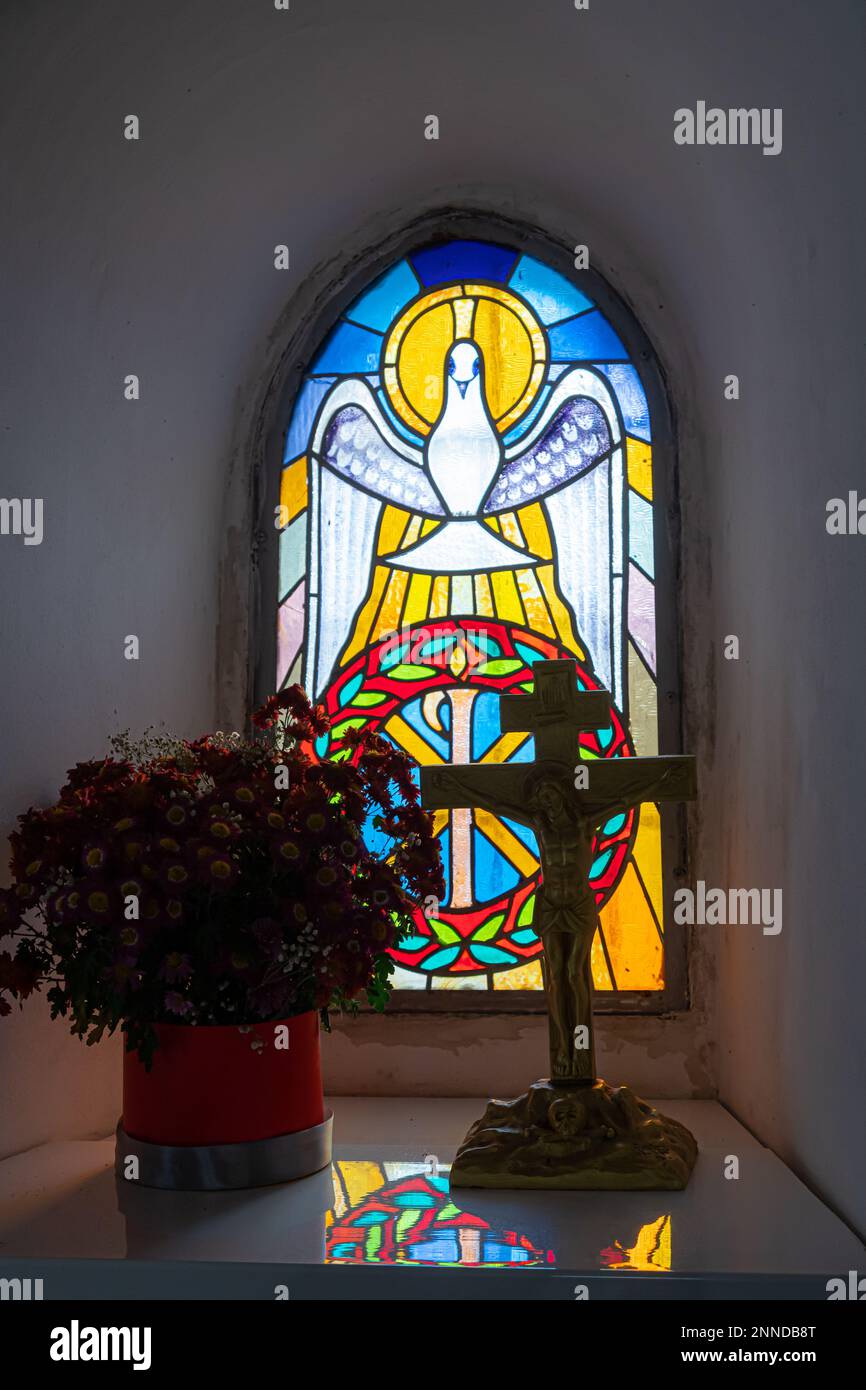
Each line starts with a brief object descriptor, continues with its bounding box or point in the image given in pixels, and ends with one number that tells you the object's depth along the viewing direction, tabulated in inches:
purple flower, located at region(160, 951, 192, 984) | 59.4
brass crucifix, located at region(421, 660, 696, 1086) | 66.6
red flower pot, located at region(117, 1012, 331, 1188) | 62.4
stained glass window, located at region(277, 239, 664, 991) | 90.3
